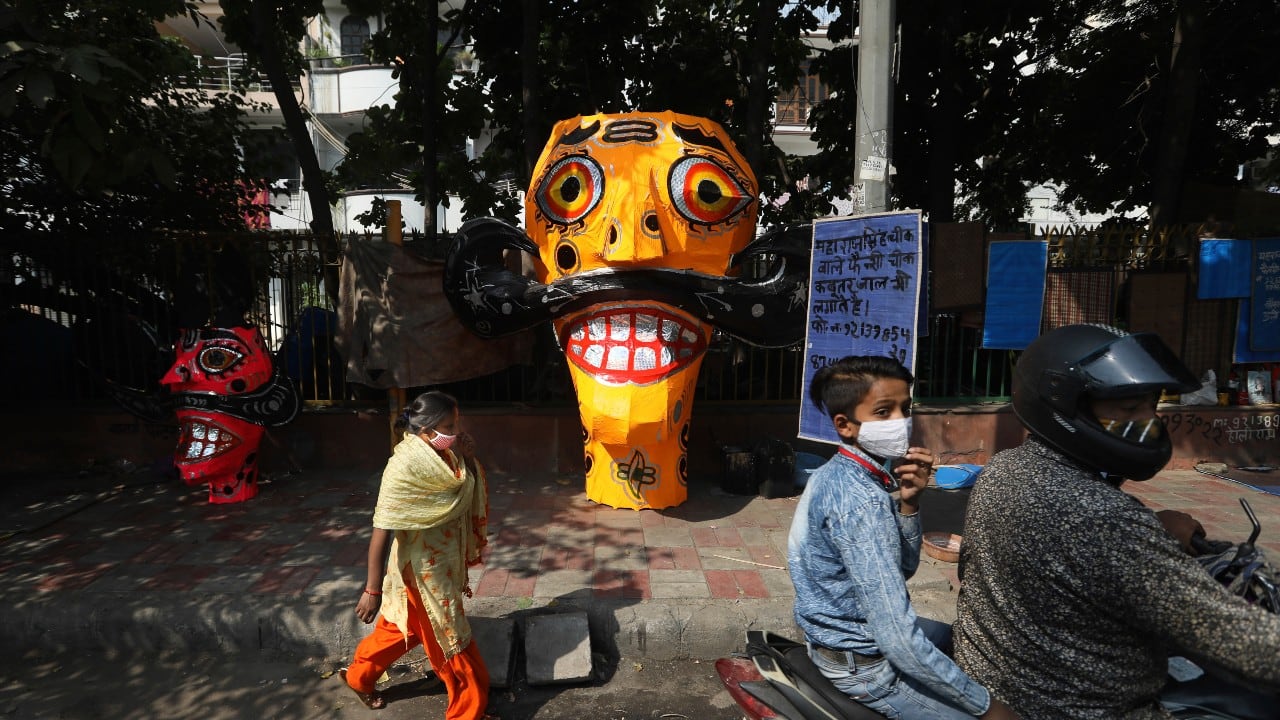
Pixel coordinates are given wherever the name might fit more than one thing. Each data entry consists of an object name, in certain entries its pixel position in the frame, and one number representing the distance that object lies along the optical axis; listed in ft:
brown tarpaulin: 19.52
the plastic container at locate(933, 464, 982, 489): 20.24
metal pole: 14.10
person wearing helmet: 5.00
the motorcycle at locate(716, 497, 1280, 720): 5.71
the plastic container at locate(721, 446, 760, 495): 19.43
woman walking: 9.80
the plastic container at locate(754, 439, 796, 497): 19.30
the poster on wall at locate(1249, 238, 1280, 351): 22.00
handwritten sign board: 13.93
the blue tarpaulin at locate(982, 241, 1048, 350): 20.61
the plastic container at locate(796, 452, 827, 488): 19.77
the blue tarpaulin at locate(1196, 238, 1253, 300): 21.84
